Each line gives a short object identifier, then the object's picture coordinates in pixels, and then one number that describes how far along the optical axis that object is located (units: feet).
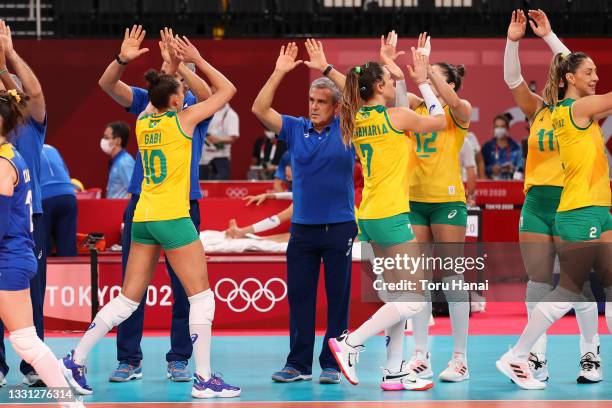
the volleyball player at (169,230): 42.01
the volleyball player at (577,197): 42.96
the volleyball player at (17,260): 35.42
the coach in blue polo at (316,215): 45.47
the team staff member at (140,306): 46.26
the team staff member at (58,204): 64.08
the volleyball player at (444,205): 45.98
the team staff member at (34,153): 43.09
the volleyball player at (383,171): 42.73
